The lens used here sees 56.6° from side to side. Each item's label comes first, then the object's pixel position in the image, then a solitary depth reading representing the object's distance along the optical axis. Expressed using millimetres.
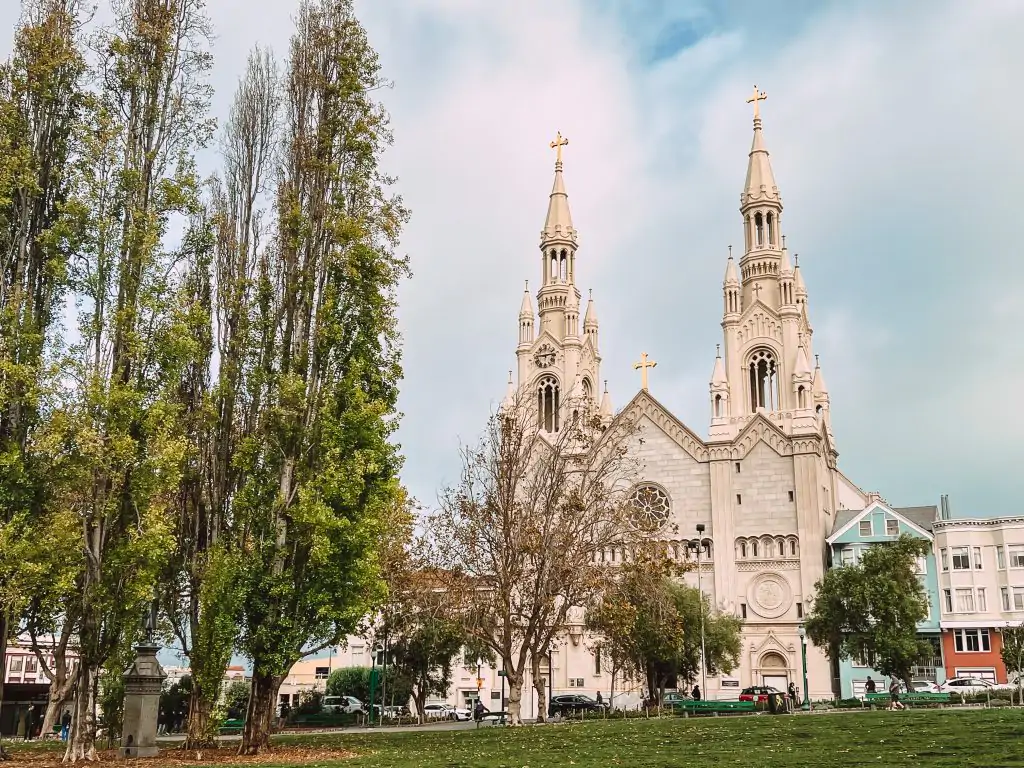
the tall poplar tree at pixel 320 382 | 24312
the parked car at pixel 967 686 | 46244
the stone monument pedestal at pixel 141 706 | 22516
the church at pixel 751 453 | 61812
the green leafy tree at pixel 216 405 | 24453
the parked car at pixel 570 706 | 51088
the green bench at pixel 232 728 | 39016
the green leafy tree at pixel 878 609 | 47125
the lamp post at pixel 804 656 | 45019
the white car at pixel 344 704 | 54125
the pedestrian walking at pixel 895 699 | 38562
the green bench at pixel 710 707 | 41281
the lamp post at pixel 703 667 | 52656
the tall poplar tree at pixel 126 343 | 22312
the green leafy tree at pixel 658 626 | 35656
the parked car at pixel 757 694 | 47188
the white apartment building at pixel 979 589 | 58594
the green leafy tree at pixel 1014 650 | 49969
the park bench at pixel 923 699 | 41219
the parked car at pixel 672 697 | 51075
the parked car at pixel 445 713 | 59750
